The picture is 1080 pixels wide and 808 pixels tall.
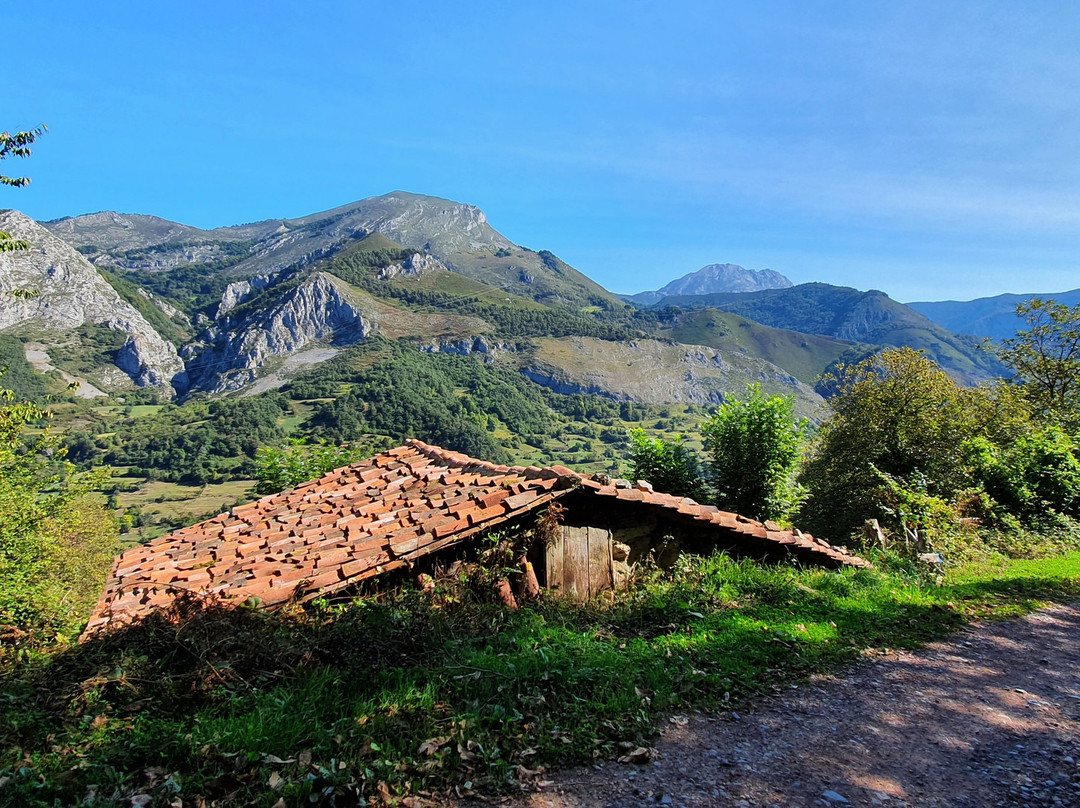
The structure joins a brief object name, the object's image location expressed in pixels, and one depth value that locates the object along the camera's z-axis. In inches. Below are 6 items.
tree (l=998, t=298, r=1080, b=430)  1069.1
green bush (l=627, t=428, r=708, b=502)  715.4
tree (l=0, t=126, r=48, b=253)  508.7
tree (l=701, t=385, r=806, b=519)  677.3
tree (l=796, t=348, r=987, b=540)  823.1
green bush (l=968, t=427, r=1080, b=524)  569.3
